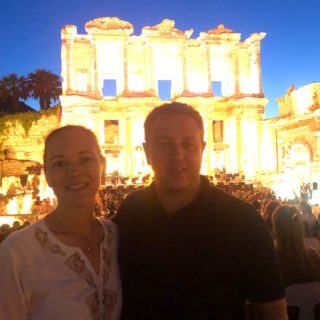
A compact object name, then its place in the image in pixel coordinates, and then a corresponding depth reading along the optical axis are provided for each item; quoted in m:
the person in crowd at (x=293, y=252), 4.33
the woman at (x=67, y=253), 2.35
